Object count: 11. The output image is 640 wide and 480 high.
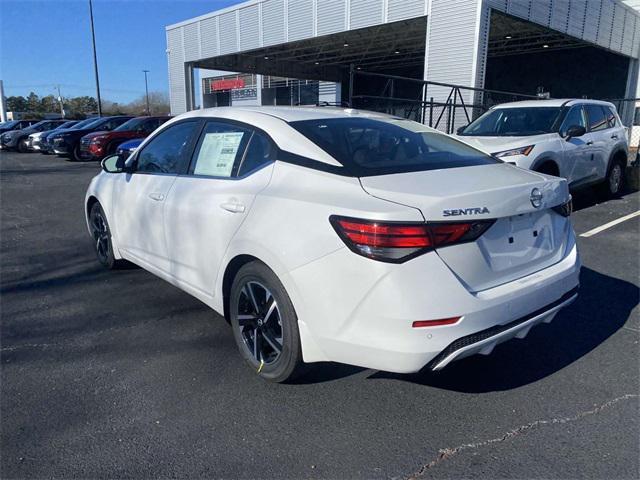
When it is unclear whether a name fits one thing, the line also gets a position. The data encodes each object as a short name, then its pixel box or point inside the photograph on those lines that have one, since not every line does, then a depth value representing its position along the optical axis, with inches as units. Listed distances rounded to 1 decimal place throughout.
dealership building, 636.7
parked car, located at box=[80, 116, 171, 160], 630.5
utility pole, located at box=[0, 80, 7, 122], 1872.0
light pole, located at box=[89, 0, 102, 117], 1285.7
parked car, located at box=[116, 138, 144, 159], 525.1
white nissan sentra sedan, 89.6
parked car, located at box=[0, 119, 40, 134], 1080.8
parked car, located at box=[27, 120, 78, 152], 840.3
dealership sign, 1659.7
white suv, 272.2
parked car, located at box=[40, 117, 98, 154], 743.9
